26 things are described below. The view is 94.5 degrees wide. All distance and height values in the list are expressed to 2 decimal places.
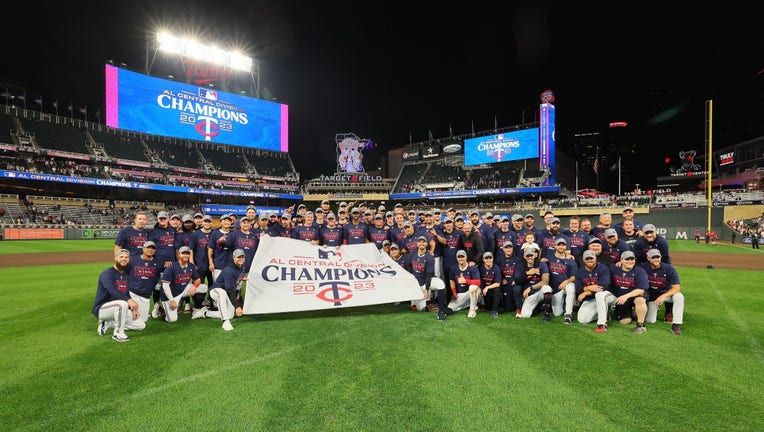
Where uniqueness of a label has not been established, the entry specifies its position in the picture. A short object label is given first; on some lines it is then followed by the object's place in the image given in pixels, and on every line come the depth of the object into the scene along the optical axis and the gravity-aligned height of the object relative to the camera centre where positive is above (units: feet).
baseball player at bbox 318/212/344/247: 28.19 -1.80
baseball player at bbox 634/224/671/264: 23.39 -2.21
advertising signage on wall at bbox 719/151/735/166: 190.70 +29.66
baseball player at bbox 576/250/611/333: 21.70 -4.55
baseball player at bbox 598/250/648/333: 21.03 -4.63
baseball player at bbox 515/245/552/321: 22.81 -4.77
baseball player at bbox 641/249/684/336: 21.07 -4.50
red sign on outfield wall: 100.63 -6.47
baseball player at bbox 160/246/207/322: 22.12 -4.68
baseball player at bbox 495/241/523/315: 23.90 -4.75
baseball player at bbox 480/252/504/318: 23.81 -4.76
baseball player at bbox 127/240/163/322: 21.47 -4.07
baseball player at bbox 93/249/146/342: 18.62 -4.92
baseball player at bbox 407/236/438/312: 24.72 -4.09
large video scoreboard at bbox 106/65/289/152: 146.41 +46.61
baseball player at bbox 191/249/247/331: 20.99 -5.05
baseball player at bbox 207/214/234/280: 25.23 -2.58
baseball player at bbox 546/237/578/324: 22.87 -4.15
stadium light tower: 157.28 +73.43
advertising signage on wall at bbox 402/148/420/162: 219.41 +35.99
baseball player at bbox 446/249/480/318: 23.68 -5.10
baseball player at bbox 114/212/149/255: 23.72 -1.81
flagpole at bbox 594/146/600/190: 255.80 +25.89
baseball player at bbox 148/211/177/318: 24.48 -2.02
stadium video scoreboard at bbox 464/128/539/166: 171.83 +33.12
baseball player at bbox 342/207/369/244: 29.27 -1.61
